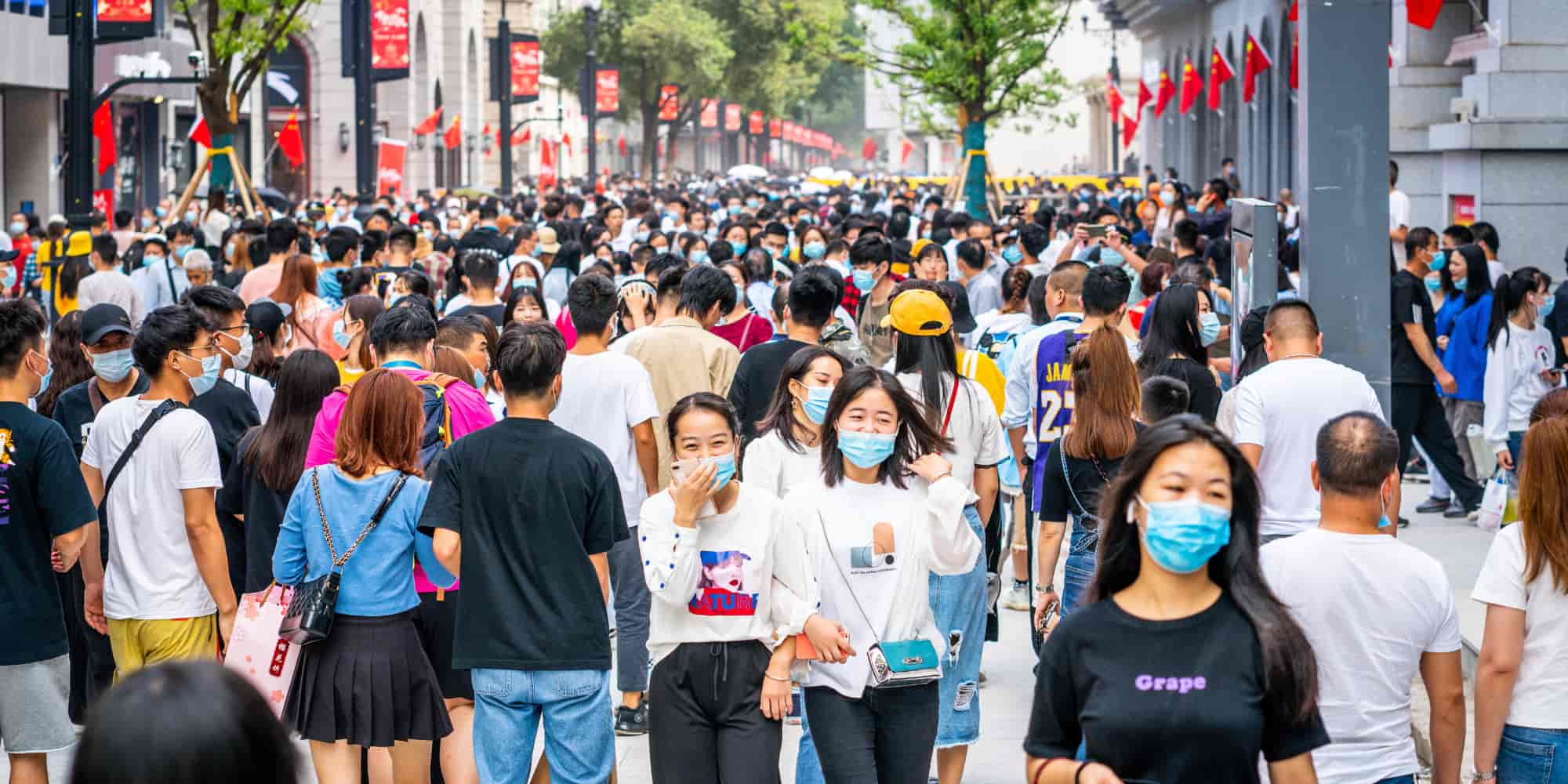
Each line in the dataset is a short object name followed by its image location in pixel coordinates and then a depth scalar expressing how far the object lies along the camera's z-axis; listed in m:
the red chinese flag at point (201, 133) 25.19
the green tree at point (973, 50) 29.86
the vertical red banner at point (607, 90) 53.59
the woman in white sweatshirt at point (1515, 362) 11.38
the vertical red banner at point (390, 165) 29.81
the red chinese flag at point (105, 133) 26.42
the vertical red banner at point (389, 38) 35.31
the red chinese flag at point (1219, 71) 29.89
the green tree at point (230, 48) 25.97
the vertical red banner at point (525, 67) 48.22
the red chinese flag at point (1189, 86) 31.55
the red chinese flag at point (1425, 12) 15.77
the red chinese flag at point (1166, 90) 35.78
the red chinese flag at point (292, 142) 27.14
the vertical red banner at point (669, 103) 65.56
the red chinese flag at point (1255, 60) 26.73
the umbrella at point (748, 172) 64.62
